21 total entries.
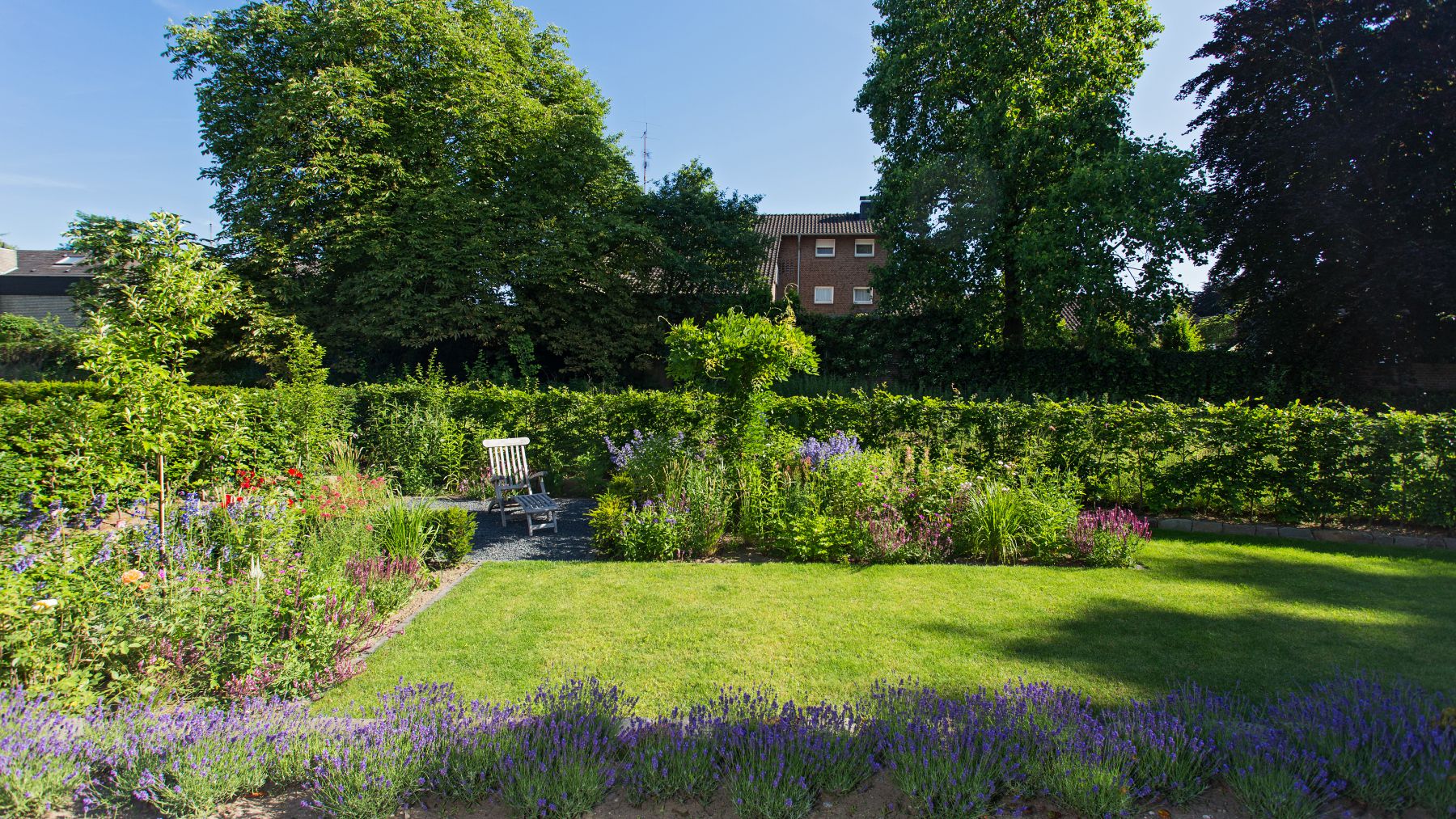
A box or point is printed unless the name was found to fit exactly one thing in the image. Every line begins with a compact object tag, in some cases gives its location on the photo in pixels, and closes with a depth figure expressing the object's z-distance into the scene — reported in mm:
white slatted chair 8969
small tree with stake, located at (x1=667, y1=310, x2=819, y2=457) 7297
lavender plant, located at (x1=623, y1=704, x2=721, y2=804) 2557
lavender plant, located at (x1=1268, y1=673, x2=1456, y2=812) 2410
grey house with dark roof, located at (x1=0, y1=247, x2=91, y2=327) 28219
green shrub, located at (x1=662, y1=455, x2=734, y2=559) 6711
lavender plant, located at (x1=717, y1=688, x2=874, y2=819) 2438
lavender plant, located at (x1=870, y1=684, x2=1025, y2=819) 2420
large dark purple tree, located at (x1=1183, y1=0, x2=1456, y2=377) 12812
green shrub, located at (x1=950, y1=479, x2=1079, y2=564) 6359
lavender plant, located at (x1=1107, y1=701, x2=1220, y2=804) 2492
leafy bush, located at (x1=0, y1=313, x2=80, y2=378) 20578
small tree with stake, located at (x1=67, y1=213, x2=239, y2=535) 4219
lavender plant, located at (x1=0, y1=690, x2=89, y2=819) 2369
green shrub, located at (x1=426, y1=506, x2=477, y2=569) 6312
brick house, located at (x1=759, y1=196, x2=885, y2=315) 31655
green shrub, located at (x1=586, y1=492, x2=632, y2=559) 6727
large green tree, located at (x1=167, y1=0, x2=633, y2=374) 16406
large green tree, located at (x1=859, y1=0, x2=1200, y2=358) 14320
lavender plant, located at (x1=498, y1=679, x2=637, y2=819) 2447
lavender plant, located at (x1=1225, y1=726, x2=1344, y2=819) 2303
